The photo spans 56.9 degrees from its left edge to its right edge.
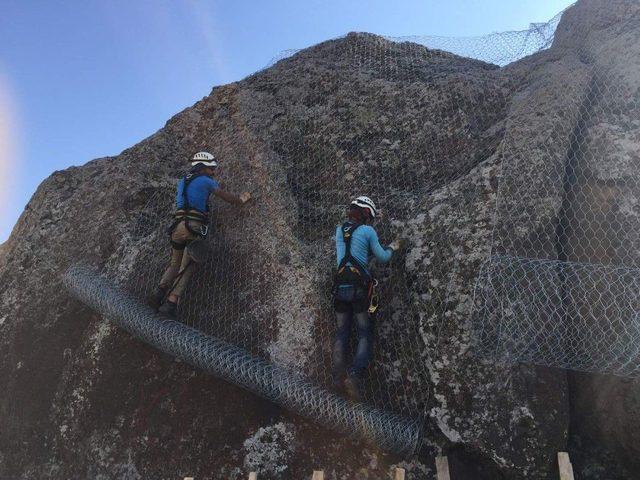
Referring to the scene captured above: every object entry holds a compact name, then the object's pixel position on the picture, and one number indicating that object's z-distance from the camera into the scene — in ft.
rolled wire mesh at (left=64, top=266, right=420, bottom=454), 18.95
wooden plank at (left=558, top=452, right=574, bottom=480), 16.63
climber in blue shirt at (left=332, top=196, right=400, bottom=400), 20.48
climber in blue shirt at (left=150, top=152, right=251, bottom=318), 24.41
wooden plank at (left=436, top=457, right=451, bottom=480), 18.00
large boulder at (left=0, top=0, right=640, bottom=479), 19.06
